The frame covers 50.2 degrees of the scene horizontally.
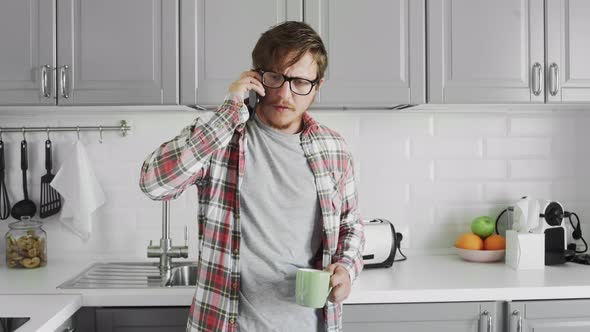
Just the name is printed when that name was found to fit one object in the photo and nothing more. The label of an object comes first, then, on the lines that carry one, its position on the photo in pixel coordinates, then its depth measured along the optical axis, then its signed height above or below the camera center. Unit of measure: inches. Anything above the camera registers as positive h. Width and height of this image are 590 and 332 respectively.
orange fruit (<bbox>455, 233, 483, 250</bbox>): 99.7 -12.8
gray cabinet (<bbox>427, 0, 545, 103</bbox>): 91.9 +15.9
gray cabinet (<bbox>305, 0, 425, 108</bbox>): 90.7 +15.6
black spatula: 101.6 -4.7
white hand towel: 99.8 -4.0
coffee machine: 96.7 -10.6
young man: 61.6 -3.6
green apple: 101.0 -10.4
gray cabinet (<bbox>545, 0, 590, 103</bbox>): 93.3 +16.4
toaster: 91.6 -12.1
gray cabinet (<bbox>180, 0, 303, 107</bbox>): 89.5 +17.2
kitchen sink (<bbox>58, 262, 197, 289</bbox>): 85.7 -16.4
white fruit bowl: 98.7 -14.7
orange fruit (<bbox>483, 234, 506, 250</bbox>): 99.7 -12.9
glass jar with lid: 95.0 -12.2
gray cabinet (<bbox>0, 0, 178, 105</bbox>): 89.0 +15.8
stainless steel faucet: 95.6 -13.4
